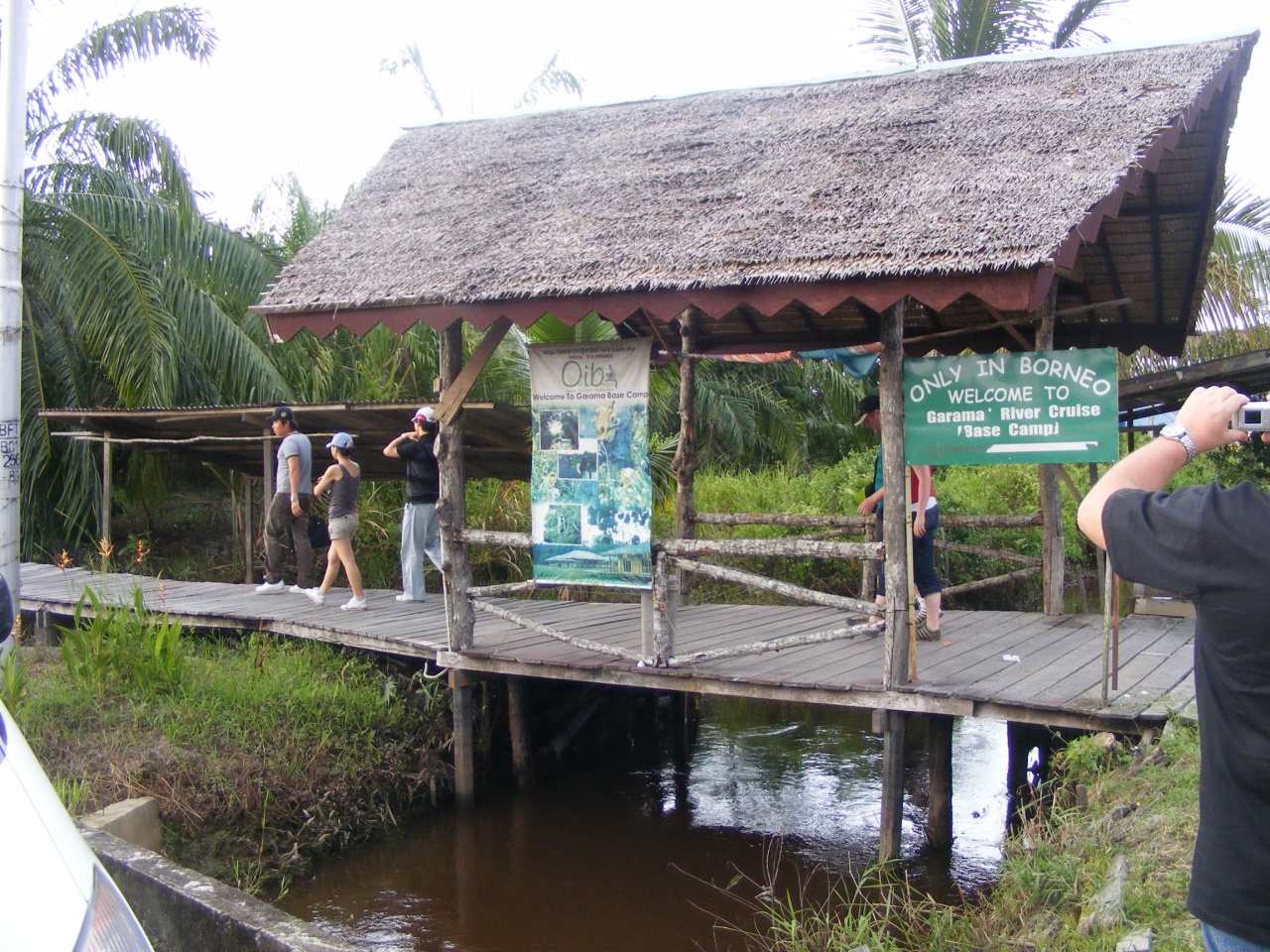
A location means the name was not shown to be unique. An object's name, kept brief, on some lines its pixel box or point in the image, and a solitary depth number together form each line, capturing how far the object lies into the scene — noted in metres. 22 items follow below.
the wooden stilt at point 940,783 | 6.65
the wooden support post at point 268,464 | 11.02
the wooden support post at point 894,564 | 5.93
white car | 2.13
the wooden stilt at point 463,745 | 7.85
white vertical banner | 6.59
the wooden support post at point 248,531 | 12.52
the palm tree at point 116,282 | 13.79
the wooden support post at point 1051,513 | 7.82
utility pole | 6.45
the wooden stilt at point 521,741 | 8.45
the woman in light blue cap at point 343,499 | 9.23
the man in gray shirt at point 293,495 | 9.77
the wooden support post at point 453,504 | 7.39
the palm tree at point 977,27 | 13.23
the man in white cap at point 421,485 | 9.01
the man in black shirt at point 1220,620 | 2.04
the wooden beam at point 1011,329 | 7.94
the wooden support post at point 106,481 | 11.66
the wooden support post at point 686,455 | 8.61
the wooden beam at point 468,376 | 6.92
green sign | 5.62
